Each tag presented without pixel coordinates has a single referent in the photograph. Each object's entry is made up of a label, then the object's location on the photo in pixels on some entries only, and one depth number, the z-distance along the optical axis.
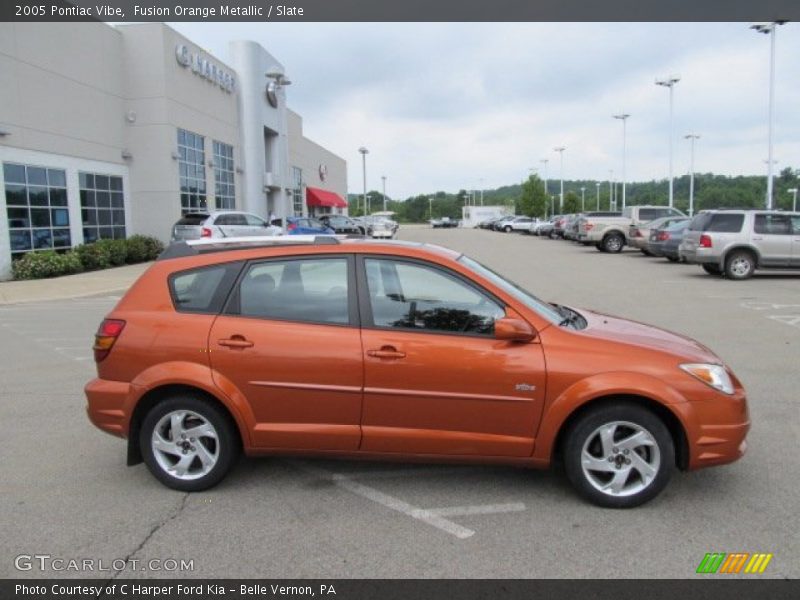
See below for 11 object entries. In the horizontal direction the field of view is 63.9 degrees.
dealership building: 18.95
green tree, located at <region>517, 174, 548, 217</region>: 85.56
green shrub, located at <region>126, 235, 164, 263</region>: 23.48
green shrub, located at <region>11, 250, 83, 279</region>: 18.14
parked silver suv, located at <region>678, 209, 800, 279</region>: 16.59
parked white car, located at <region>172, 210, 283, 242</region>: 20.64
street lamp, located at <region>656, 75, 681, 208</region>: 41.91
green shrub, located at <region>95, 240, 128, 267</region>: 22.00
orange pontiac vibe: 3.76
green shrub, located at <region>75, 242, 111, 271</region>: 20.58
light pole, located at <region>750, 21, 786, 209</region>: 27.44
